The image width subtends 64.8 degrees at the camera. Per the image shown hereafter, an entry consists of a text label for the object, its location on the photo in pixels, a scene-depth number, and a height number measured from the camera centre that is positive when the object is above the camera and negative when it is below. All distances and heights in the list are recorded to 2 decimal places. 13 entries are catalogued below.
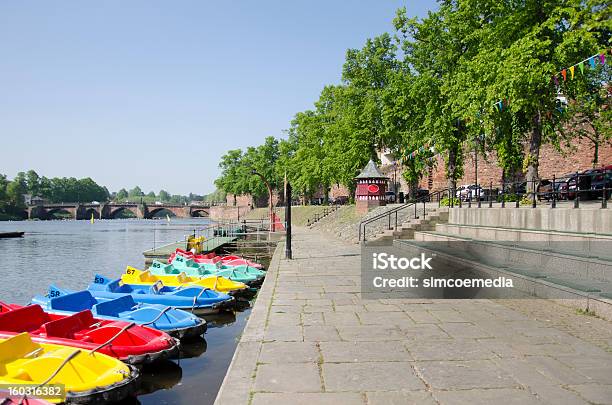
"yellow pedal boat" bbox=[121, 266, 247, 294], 15.29 -2.63
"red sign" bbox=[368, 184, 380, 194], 31.56 +0.66
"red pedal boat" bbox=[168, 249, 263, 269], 20.92 -2.69
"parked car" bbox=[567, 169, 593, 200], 18.49 +0.48
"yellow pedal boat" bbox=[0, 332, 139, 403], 5.80 -2.18
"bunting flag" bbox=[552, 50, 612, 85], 13.52 +4.02
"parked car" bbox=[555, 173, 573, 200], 21.19 +0.07
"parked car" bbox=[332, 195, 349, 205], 58.78 -0.22
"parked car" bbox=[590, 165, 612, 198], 17.08 +0.18
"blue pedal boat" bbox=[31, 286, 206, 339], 9.58 -2.34
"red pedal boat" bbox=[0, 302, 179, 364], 7.60 -2.22
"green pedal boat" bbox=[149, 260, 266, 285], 17.56 -2.73
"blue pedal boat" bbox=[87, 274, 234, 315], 12.58 -2.60
